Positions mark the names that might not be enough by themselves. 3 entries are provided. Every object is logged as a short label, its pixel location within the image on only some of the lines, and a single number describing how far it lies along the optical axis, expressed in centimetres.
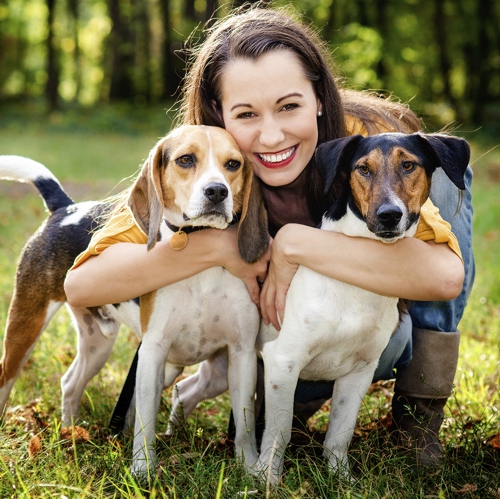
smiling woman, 286
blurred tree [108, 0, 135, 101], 2725
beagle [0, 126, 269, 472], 299
